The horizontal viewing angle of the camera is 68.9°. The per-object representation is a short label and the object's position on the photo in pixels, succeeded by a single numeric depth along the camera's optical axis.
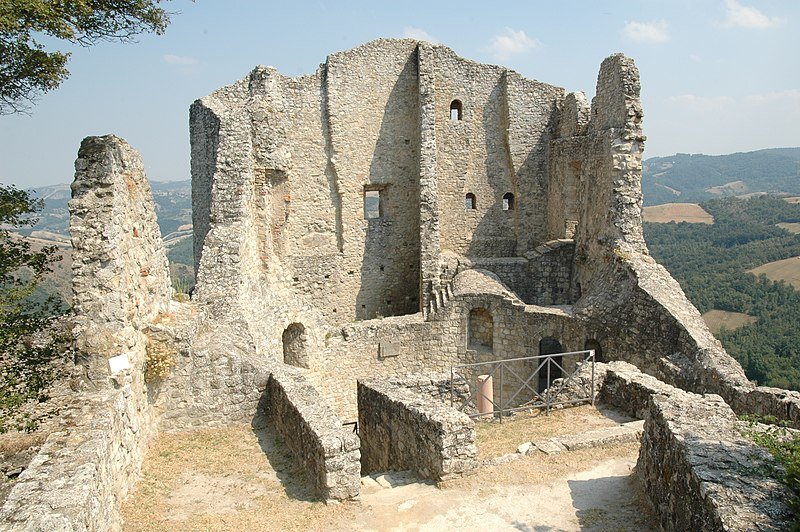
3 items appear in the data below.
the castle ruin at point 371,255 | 7.59
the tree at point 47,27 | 7.39
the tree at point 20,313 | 7.71
